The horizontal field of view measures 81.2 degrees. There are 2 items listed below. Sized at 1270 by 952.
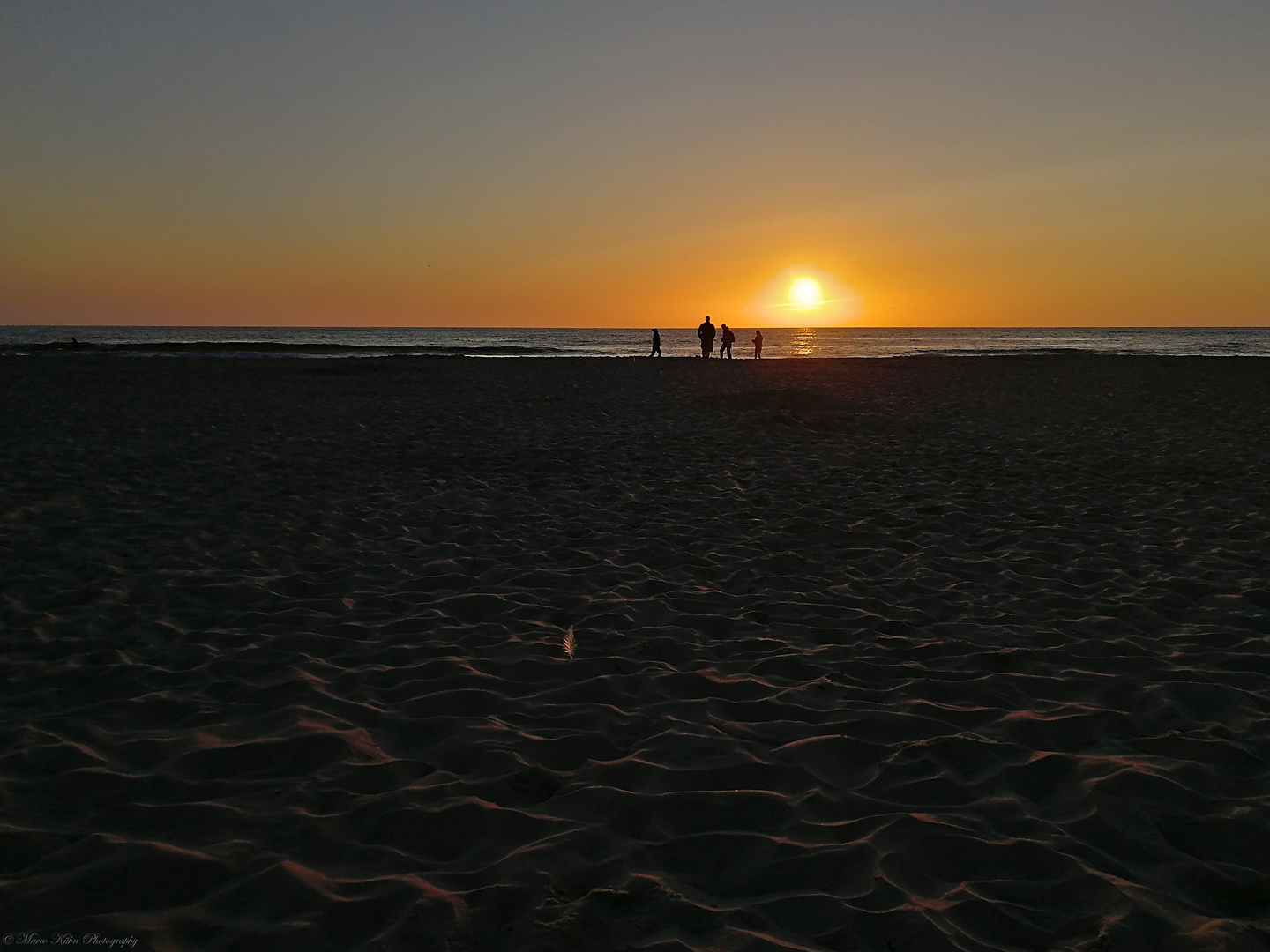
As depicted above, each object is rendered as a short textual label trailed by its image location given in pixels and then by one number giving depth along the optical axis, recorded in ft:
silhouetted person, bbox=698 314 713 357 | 119.03
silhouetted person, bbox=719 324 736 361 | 118.35
